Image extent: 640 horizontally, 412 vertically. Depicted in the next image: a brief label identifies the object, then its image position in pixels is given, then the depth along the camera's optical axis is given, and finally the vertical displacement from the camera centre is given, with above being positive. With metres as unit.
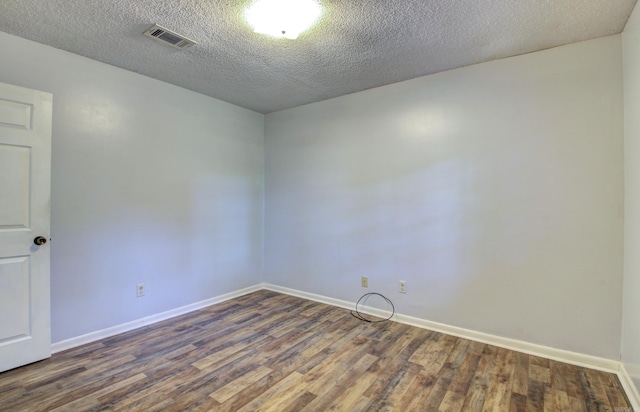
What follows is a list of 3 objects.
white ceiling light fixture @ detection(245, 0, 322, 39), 1.92 +1.28
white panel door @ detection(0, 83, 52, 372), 2.16 -0.16
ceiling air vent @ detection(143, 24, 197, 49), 2.21 +1.30
